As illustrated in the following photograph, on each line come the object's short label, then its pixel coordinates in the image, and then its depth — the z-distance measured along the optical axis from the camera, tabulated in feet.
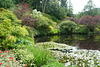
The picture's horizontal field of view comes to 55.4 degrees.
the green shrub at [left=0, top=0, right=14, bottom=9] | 40.03
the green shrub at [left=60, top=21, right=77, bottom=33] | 65.16
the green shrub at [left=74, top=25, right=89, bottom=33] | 69.21
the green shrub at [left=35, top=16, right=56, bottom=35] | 50.67
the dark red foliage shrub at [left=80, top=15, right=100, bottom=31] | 66.03
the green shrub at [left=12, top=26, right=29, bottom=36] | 17.06
